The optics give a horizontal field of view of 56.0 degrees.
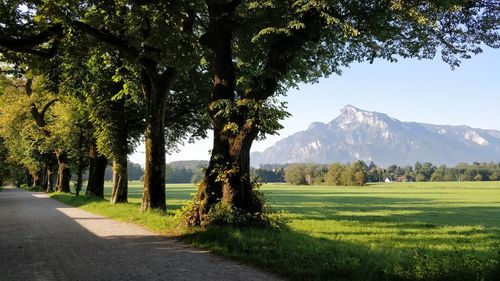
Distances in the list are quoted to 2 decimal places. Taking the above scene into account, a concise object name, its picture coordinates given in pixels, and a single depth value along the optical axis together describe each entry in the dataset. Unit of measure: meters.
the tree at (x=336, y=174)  154.62
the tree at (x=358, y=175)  148.14
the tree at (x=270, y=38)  13.62
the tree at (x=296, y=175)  183.62
